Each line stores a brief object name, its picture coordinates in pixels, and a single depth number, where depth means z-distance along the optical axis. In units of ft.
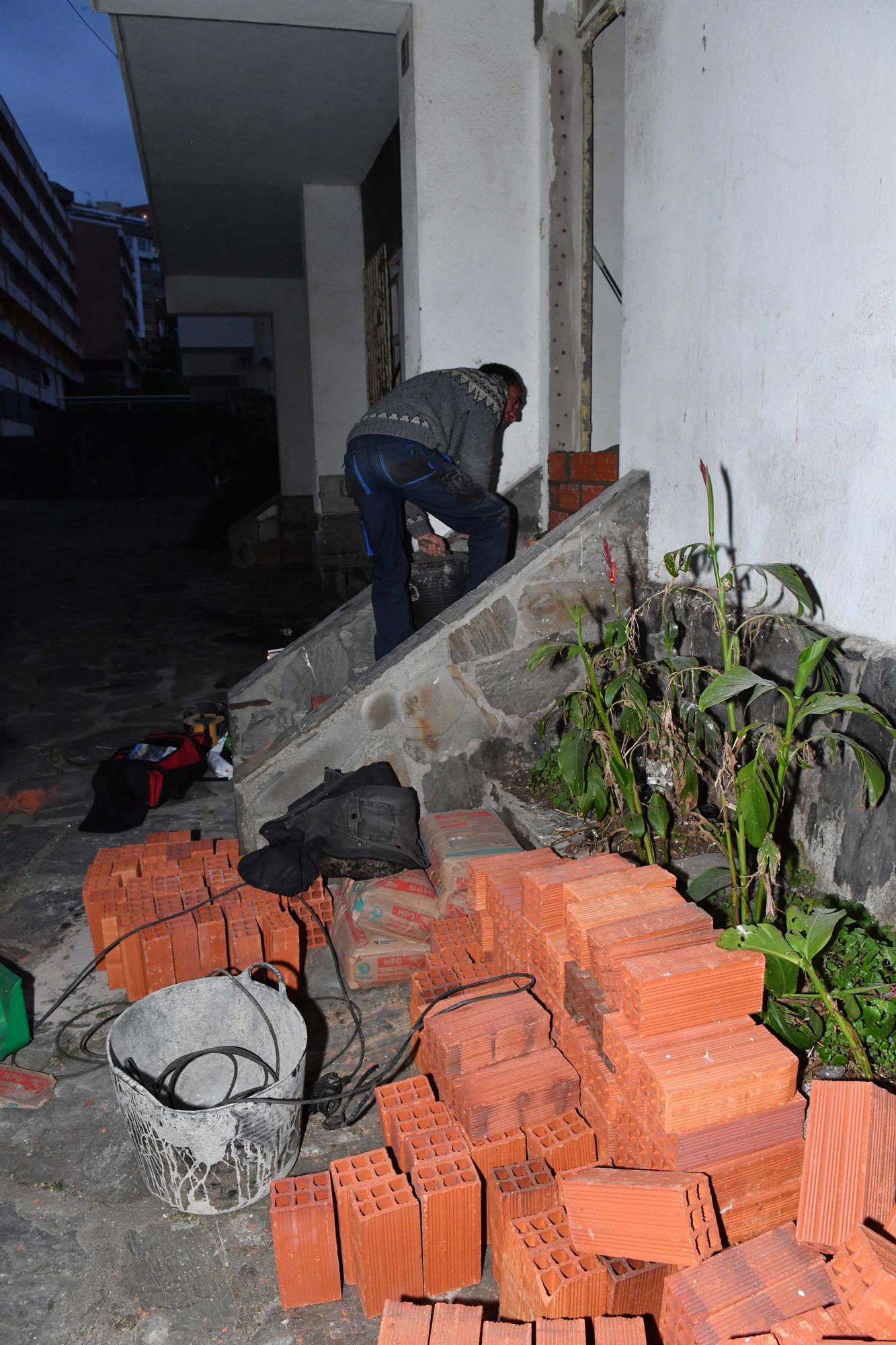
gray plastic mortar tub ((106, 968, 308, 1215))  7.06
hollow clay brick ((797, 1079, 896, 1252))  5.54
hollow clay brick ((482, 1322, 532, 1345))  5.41
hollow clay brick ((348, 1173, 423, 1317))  6.28
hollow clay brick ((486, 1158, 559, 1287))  6.64
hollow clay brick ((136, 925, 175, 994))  10.05
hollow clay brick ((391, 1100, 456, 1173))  7.04
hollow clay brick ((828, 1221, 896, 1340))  4.82
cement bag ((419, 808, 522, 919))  10.71
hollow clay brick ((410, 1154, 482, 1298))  6.42
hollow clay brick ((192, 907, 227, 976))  10.25
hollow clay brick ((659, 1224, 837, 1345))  5.17
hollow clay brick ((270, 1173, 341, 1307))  6.41
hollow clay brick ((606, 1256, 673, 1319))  5.88
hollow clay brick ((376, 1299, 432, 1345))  5.48
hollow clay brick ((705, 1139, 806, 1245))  6.24
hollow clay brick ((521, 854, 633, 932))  8.35
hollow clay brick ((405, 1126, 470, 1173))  6.79
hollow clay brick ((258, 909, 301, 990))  10.39
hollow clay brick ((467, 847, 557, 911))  9.57
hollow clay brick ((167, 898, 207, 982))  10.20
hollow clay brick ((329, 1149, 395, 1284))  6.60
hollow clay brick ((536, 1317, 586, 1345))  5.39
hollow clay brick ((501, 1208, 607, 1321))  5.78
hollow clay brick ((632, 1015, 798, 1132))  6.16
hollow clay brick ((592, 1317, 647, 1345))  5.38
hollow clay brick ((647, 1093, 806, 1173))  6.18
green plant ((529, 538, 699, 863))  9.62
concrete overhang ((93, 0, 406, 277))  17.58
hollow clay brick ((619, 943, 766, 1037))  6.59
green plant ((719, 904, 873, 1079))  7.00
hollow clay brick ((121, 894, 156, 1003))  10.21
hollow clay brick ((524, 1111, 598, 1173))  7.05
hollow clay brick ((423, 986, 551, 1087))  7.68
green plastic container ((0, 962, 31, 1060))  9.37
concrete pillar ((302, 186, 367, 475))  28.63
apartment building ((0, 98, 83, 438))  112.47
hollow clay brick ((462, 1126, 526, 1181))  6.98
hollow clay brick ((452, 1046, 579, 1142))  7.24
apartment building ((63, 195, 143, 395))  184.14
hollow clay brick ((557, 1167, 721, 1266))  5.76
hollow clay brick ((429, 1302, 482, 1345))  5.48
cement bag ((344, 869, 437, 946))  10.66
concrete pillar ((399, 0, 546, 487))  15.94
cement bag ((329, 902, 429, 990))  10.46
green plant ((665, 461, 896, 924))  7.57
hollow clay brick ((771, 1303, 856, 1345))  4.88
